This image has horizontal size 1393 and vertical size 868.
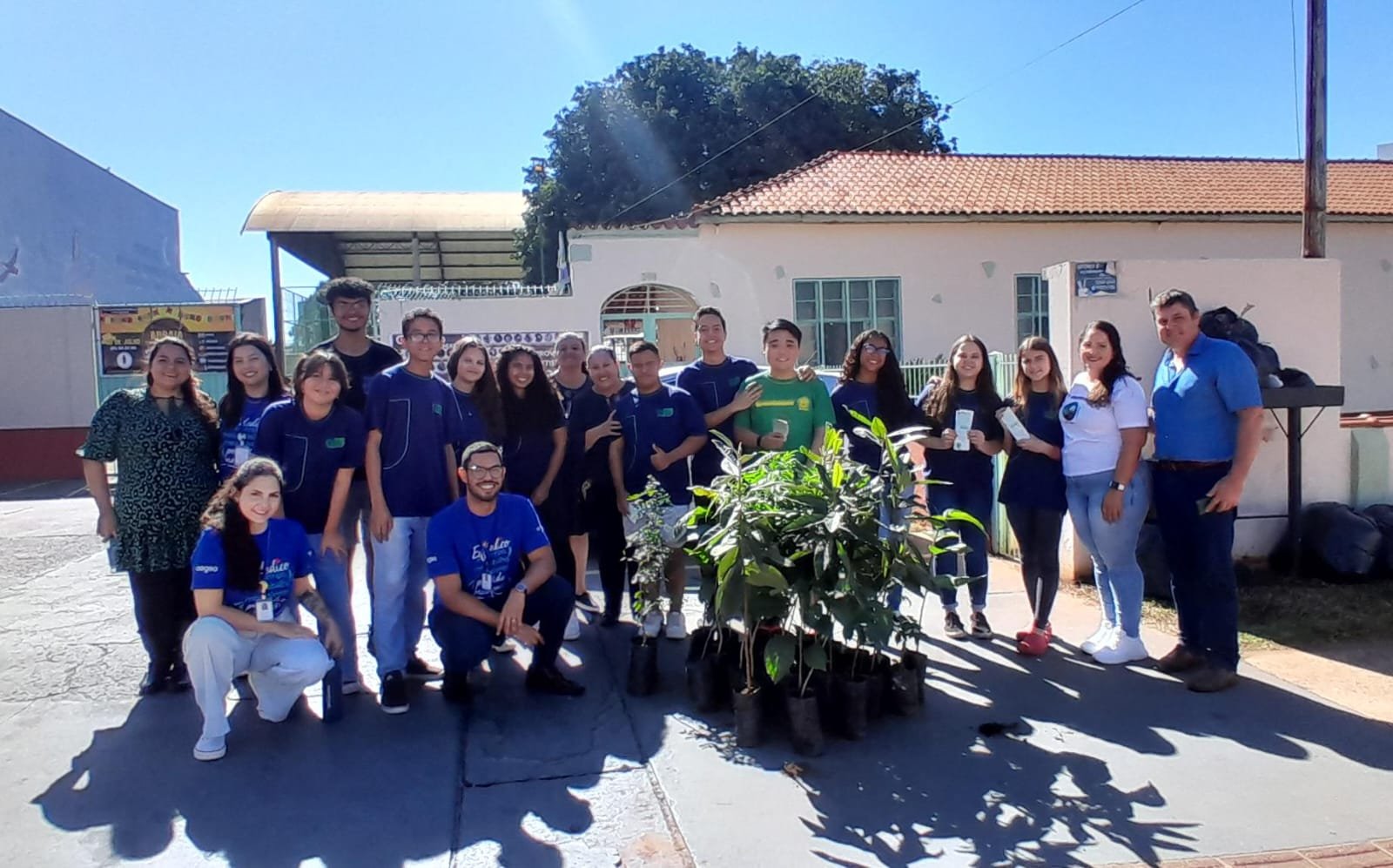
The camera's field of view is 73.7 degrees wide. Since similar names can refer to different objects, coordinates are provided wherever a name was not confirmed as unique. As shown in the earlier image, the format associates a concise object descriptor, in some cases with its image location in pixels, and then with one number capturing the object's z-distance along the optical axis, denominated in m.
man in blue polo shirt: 4.30
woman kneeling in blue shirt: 3.83
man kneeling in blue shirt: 4.21
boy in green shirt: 4.92
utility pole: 7.34
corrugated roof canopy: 20.92
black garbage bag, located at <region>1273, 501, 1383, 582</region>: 6.25
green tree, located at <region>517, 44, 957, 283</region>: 27.17
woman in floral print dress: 4.45
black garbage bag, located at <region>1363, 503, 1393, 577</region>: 6.33
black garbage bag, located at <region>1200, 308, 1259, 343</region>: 6.25
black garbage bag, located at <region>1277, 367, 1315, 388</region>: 6.23
